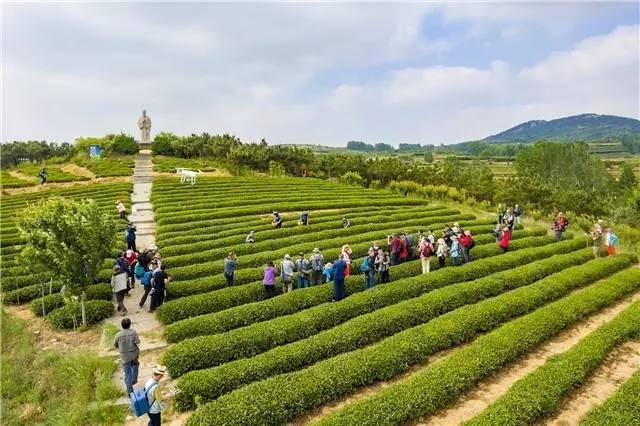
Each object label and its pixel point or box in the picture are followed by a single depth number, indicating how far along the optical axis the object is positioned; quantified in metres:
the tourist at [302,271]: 17.89
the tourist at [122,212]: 28.13
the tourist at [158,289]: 15.91
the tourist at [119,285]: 15.80
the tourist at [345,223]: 28.59
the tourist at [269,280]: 17.06
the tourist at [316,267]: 18.02
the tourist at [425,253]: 19.42
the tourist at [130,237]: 20.69
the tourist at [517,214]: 31.30
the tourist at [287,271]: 17.34
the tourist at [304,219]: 28.98
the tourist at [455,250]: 20.53
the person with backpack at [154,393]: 8.91
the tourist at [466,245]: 21.05
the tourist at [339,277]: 16.53
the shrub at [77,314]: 15.38
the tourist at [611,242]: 23.28
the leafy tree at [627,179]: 75.88
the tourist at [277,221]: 27.94
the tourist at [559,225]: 27.09
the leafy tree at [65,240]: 14.64
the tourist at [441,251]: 20.48
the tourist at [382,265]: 18.11
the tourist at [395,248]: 20.14
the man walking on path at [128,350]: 11.05
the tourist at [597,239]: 23.95
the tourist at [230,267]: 18.00
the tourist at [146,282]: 16.41
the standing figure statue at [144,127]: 71.69
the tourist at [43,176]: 44.77
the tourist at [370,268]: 17.80
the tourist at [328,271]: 17.95
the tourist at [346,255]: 17.09
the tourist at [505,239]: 23.92
